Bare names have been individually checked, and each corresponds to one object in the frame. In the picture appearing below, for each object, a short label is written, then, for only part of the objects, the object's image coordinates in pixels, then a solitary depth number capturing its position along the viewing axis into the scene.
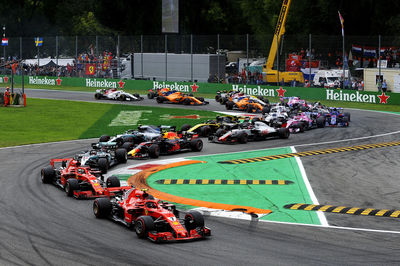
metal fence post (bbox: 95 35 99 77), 73.81
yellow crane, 62.16
